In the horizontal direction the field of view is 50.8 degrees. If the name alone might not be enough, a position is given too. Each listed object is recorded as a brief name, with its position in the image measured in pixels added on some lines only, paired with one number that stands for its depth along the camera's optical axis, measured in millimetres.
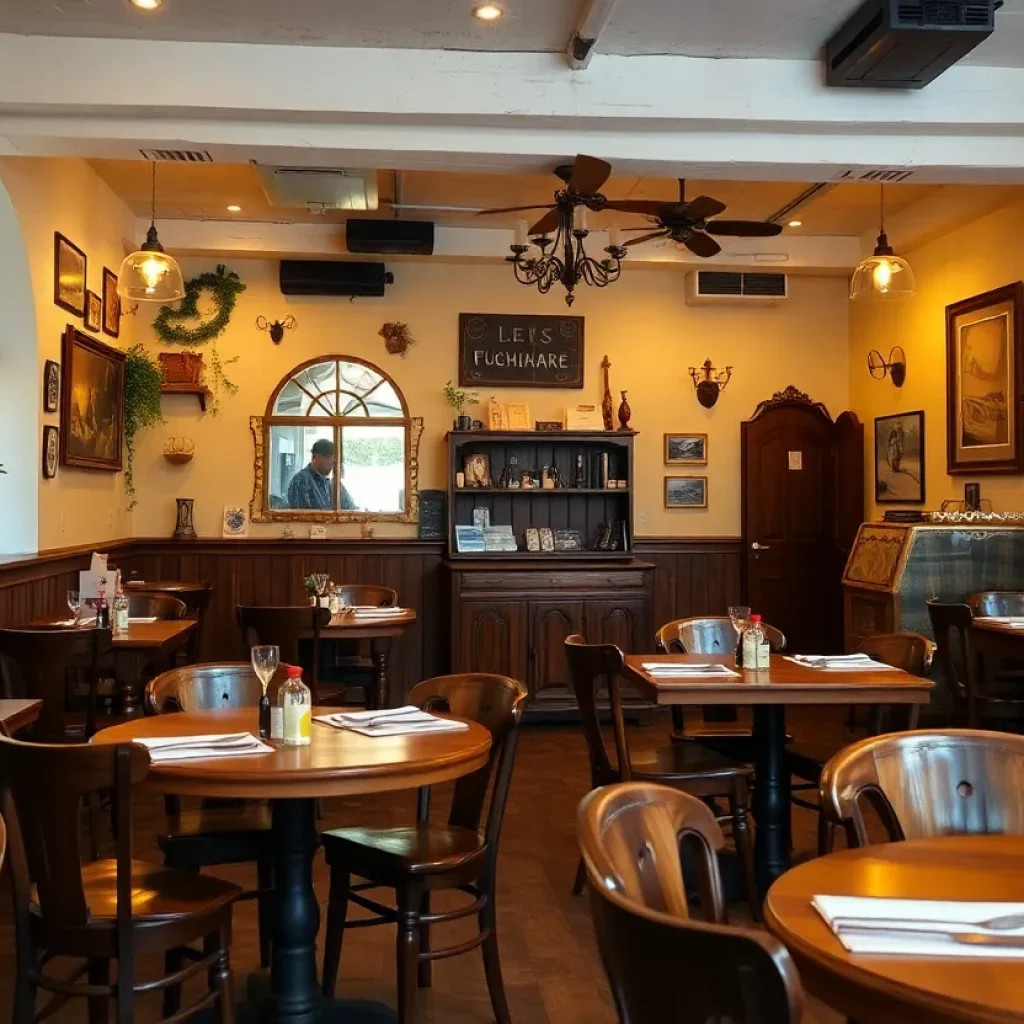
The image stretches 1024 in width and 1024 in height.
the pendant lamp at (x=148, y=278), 5793
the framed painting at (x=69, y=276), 6215
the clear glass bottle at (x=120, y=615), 5250
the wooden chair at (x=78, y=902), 2363
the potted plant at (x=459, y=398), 8422
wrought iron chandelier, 5242
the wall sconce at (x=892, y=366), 8156
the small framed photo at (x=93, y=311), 6855
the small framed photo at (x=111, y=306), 7344
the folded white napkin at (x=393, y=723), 3041
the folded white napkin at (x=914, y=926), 1507
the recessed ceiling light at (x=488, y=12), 4629
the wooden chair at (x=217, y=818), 3180
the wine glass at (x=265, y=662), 3031
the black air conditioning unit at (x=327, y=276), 8227
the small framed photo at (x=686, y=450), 8695
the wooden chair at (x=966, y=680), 5305
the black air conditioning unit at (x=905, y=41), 4426
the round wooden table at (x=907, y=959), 1373
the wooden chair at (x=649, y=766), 3928
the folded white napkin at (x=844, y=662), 4195
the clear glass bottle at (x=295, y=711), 2885
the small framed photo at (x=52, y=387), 6055
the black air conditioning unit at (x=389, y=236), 7871
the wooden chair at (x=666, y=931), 1189
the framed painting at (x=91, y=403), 6426
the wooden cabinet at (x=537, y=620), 7574
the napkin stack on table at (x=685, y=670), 4023
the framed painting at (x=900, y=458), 7949
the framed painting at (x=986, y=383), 6816
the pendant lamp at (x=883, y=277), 5980
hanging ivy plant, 7914
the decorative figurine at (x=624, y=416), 8234
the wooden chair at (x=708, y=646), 4773
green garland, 8227
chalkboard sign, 8453
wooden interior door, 8750
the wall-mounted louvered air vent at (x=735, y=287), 8531
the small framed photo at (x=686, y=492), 8719
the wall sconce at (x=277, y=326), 8328
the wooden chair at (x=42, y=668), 4277
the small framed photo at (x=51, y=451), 6055
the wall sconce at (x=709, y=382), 8688
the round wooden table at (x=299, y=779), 2531
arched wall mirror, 8328
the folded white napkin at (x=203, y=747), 2693
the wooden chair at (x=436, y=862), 2932
